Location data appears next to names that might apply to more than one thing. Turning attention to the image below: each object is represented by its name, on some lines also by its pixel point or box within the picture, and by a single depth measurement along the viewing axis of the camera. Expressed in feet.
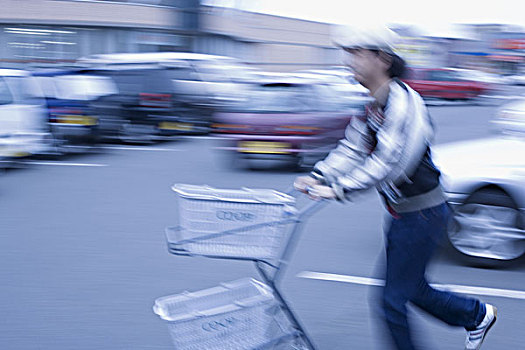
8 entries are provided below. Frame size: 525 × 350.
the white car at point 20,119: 33.09
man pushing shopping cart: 9.49
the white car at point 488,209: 18.40
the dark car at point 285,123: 34.45
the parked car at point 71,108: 39.45
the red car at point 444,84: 97.76
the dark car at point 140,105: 43.04
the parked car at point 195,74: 46.06
